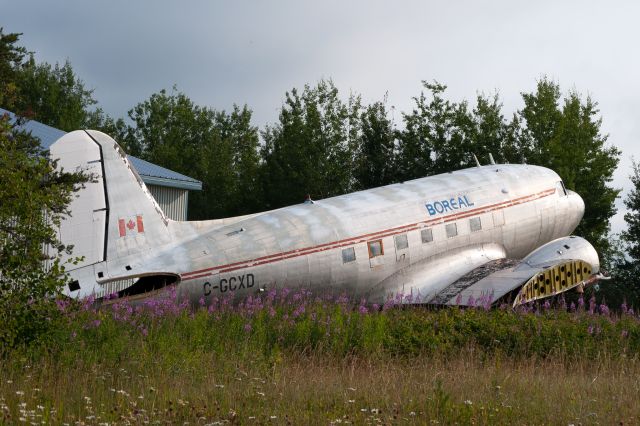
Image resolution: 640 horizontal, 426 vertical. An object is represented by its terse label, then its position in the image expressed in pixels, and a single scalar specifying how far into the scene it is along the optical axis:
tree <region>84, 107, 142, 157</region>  76.34
